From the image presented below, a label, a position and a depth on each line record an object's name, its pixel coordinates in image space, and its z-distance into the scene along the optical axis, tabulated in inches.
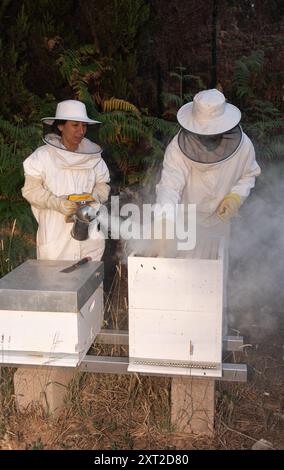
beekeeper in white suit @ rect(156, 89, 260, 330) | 120.3
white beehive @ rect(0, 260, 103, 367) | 94.2
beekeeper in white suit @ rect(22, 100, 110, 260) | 133.6
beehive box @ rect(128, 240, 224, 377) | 92.9
